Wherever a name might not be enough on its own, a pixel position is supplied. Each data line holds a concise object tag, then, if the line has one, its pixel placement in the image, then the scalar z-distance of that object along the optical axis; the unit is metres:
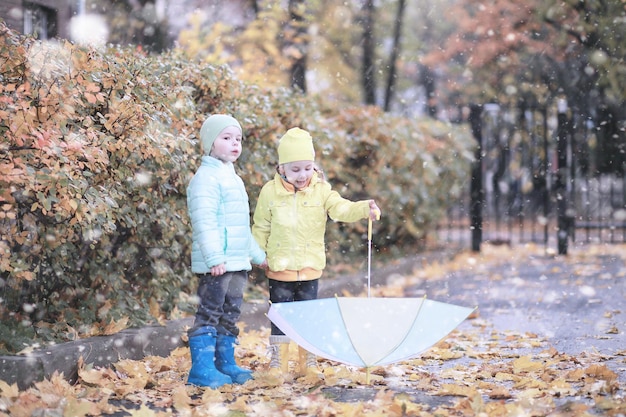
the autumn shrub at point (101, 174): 8.73
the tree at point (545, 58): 31.85
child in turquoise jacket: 9.16
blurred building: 23.64
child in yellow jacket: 9.71
